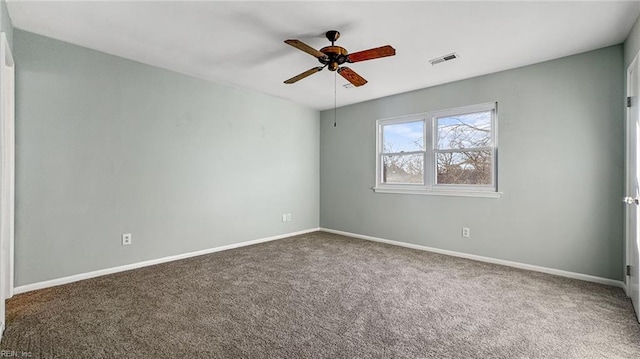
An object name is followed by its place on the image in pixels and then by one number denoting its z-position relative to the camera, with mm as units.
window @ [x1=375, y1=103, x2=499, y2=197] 3781
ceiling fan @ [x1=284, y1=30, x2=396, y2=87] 2309
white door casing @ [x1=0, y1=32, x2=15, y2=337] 2453
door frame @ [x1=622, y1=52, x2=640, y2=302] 2582
